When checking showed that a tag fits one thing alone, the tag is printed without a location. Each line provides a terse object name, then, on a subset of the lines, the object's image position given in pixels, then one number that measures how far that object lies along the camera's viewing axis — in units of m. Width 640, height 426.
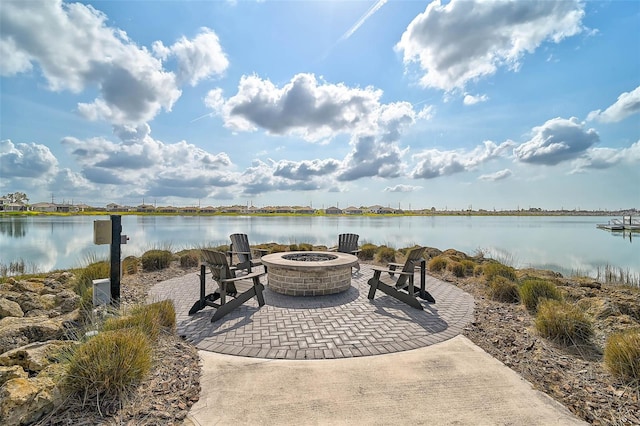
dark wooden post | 4.68
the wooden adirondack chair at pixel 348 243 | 9.13
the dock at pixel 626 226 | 36.18
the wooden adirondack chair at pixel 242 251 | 7.59
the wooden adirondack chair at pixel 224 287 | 4.78
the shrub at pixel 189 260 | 9.08
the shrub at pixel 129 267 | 7.99
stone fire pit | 6.01
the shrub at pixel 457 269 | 8.22
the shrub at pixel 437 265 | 8.89
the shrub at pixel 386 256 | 10.80
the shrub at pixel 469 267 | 8.43
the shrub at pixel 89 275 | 5.68
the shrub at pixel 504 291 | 5.91
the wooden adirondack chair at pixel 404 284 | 5.35
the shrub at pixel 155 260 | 8.54
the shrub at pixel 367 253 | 11.31
